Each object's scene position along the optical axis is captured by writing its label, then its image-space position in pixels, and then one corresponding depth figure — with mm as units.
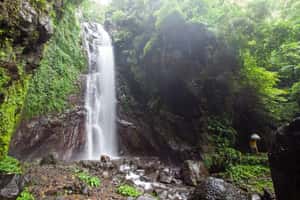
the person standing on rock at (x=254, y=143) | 8344
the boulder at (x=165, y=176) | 6309
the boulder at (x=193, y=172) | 6229
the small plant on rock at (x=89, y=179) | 5379
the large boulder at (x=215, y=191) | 4536
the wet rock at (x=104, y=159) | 7409
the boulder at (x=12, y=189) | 3836
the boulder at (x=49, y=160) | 6713
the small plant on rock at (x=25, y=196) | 4062
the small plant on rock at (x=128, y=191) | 5103
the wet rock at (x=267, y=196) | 4898
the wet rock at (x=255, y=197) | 5066
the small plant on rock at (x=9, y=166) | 4871
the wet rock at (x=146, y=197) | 4789
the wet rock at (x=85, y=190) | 4797
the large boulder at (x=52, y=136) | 7082
